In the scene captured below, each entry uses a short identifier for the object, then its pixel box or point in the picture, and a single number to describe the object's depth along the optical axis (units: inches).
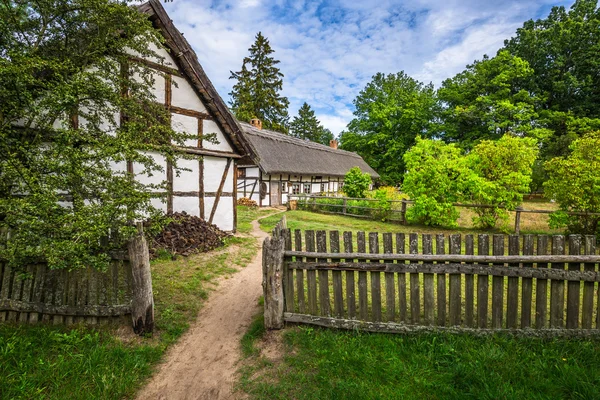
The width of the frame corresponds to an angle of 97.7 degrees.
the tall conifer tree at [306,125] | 1923.0
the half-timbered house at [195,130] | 291.4
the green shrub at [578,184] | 316.2
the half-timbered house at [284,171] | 761.6
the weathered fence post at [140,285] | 132.5
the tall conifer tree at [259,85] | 1251.8
